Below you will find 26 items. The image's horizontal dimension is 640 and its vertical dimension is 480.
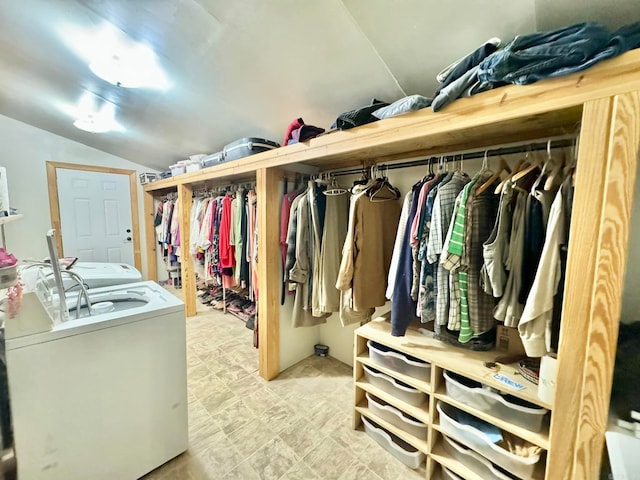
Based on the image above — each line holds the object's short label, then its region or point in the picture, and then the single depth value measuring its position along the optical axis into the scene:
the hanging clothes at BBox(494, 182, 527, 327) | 0.98
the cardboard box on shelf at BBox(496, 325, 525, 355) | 1.24
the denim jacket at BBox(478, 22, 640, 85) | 0.71
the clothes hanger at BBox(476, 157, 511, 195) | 1.08
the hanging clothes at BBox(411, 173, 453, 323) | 1.20
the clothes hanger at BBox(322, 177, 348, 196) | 1.79
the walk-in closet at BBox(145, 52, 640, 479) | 0.73
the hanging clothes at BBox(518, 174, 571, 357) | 0.87
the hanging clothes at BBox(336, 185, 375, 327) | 1.47
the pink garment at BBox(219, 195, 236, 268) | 2.54
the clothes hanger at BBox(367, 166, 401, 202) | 1.52
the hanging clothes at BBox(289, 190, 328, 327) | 1.84
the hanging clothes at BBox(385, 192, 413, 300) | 1.29
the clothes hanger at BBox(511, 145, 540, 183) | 1.02
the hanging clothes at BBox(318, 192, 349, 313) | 1.80
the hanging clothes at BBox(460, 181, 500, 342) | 1.11
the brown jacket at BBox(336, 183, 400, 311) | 1.48
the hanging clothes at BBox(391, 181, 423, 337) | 1.27
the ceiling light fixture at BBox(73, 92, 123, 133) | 2.33
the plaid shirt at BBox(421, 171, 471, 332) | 1.14
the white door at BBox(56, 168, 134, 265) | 3.61
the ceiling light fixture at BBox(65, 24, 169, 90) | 1.50
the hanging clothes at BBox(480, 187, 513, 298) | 0.99
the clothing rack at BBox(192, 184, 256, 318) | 2.72
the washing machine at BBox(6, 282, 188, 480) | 1.01
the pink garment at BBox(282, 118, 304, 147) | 1.61
